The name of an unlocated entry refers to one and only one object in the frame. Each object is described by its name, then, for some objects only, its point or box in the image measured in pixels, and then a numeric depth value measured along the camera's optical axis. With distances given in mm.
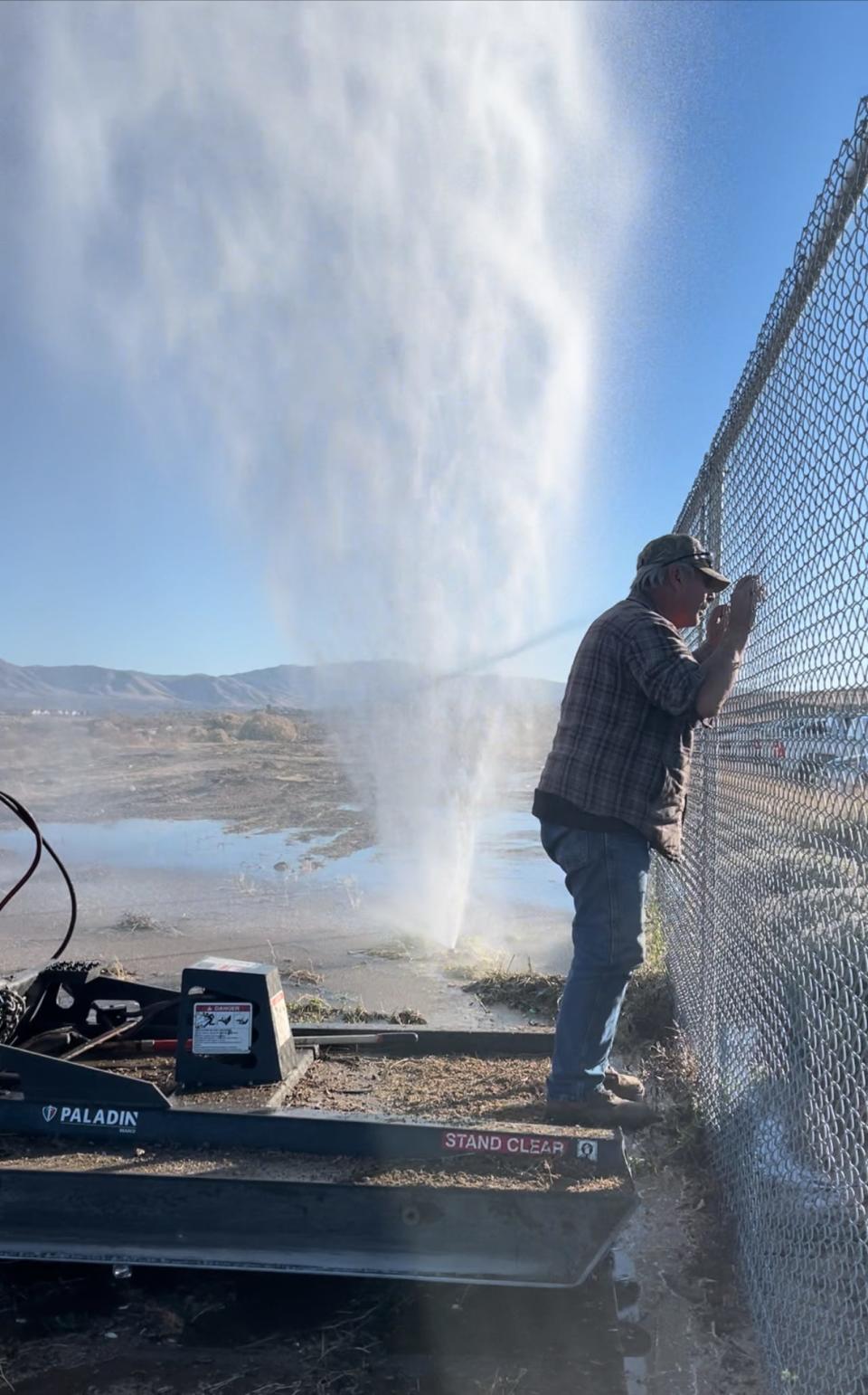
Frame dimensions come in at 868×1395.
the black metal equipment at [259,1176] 3031
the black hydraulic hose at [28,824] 4000
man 3617
